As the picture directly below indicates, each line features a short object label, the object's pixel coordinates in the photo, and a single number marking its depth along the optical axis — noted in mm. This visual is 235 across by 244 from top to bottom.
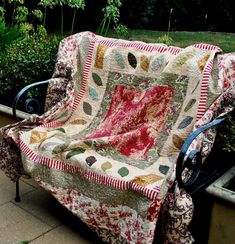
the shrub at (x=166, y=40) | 4387
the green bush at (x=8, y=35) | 5025
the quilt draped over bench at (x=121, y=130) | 2521
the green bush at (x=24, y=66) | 4141
